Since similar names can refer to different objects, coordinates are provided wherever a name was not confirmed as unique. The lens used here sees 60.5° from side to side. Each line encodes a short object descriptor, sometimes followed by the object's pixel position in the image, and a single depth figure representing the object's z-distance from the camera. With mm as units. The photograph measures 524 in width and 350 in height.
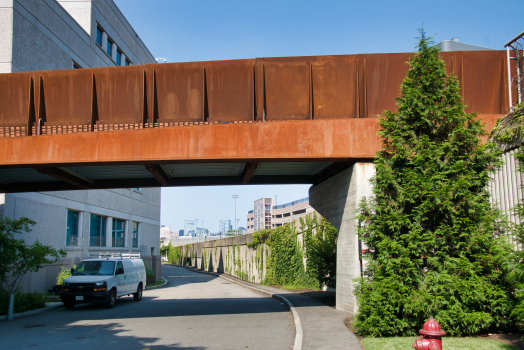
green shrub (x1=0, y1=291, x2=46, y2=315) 14330
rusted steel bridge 11961
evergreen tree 9156
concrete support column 11523
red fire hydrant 5897
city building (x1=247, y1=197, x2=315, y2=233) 139800
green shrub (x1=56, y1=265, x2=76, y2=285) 22125
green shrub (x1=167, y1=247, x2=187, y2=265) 78412
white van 16266
